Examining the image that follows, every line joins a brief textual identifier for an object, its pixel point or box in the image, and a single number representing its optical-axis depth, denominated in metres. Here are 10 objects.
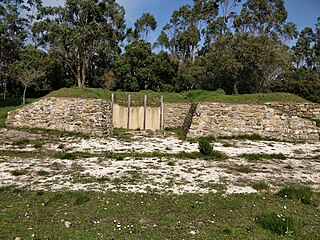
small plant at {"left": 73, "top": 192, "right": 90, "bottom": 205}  6.26
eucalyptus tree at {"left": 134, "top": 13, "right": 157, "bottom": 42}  52.34
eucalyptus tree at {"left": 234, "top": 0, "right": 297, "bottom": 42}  48.41
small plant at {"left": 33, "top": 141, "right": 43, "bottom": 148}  12.82
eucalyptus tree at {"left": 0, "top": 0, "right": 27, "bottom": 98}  37.53
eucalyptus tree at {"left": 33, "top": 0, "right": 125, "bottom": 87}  38.31
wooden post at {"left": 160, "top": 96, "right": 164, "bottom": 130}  23.99
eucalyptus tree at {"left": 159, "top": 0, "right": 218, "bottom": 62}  52.75
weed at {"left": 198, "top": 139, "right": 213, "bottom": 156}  11.80
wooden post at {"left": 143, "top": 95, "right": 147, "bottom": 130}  23.33
